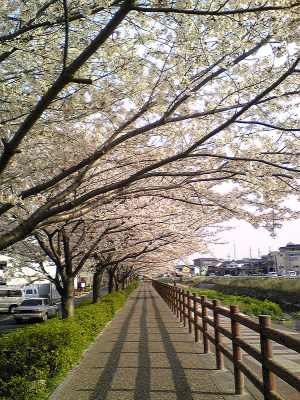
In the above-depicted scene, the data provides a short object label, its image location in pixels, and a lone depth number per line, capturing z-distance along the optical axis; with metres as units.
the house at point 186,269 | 47.94
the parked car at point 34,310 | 24.20
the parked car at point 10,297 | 33.31
